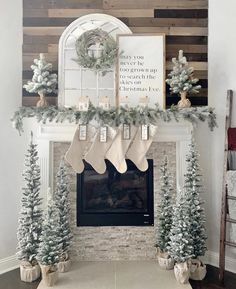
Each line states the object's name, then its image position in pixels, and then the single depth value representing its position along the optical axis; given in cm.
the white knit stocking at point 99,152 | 308
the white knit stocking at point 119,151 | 308
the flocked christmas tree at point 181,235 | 276
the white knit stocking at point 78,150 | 304
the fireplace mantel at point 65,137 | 320
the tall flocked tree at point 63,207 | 303
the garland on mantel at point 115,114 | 303
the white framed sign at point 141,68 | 330
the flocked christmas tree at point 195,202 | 291
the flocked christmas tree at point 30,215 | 289
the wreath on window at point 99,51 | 321
